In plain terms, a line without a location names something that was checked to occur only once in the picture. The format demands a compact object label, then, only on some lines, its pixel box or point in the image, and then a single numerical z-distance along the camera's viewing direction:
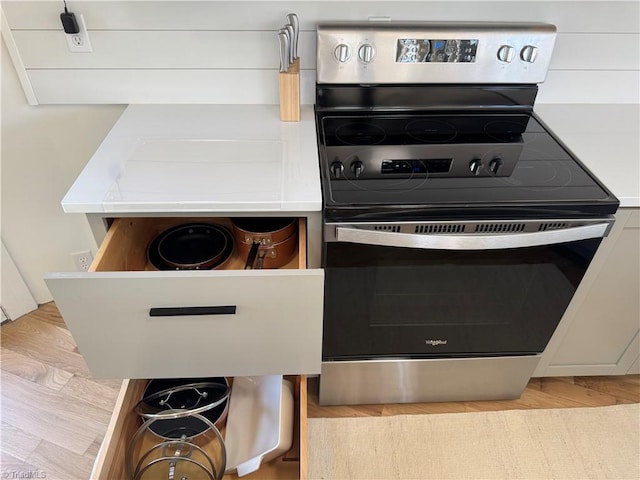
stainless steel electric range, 1.06
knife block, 1.24
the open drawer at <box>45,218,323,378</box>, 0.91
